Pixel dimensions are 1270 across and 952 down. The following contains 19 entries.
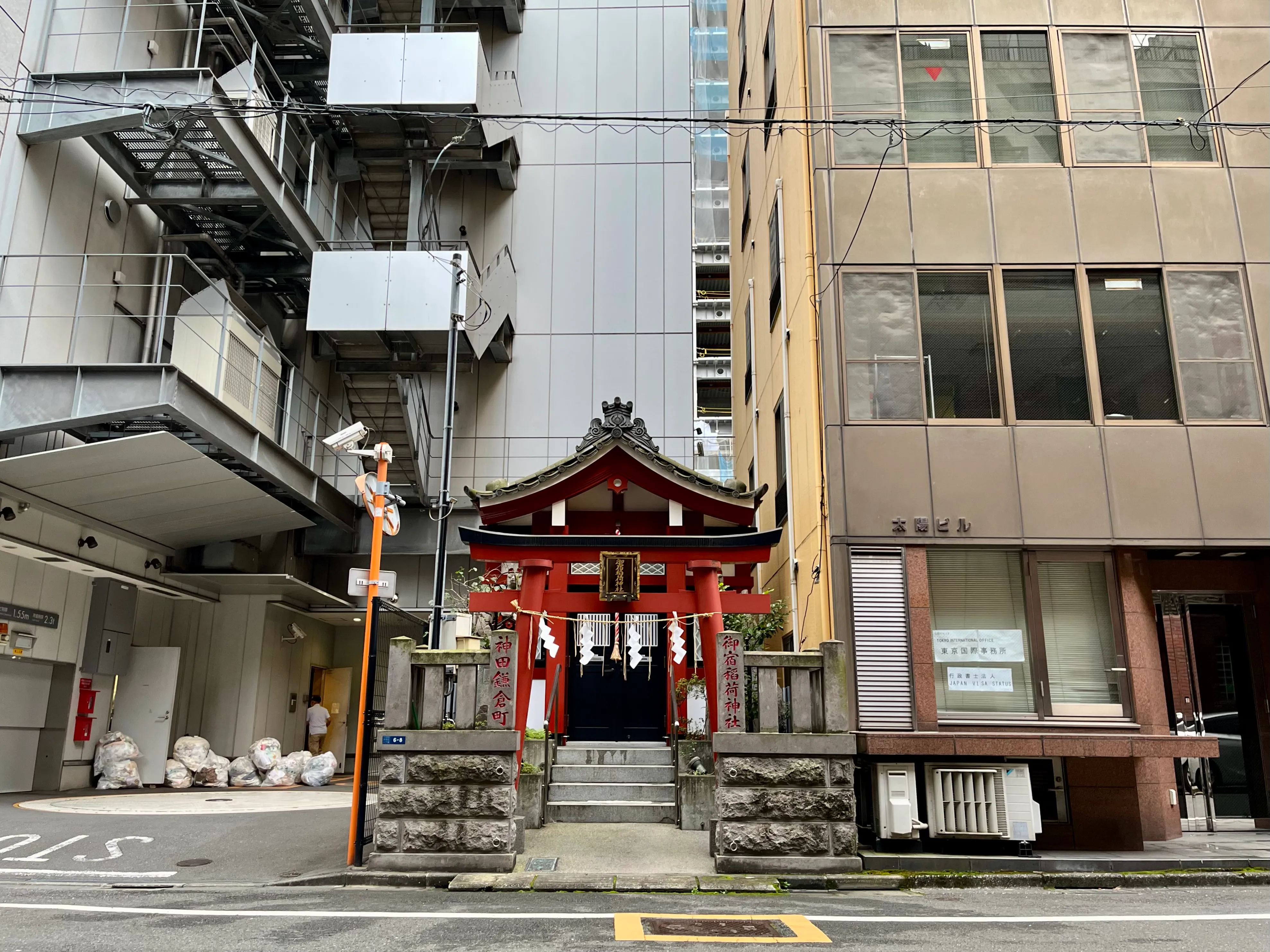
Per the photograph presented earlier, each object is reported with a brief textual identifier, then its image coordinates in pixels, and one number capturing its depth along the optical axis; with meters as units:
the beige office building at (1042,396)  10.67
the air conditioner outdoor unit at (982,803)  9.80
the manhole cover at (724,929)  6.90
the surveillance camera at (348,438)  10.55
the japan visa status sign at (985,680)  10.63
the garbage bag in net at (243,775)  19.22
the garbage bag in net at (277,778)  19.30
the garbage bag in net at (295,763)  19.56
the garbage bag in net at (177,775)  18.47
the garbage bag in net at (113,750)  17.64
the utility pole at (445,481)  13.54
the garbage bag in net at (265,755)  19.42
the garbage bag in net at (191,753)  18.98
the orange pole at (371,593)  9.38
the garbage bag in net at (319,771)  19.69
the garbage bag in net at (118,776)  17.50
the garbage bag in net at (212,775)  19.16
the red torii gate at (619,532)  12.45
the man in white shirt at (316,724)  23.64
